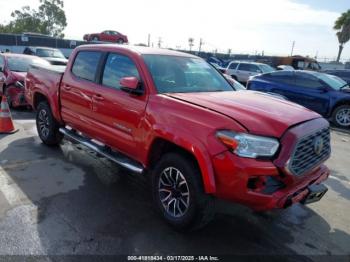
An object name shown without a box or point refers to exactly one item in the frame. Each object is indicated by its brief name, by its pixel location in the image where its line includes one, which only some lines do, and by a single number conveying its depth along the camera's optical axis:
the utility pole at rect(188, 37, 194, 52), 53.28
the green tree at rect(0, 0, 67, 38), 70.19
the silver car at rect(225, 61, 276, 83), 19.66
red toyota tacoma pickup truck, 3.08
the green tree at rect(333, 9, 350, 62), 43.75
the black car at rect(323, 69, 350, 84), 17.05
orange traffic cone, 7.05
